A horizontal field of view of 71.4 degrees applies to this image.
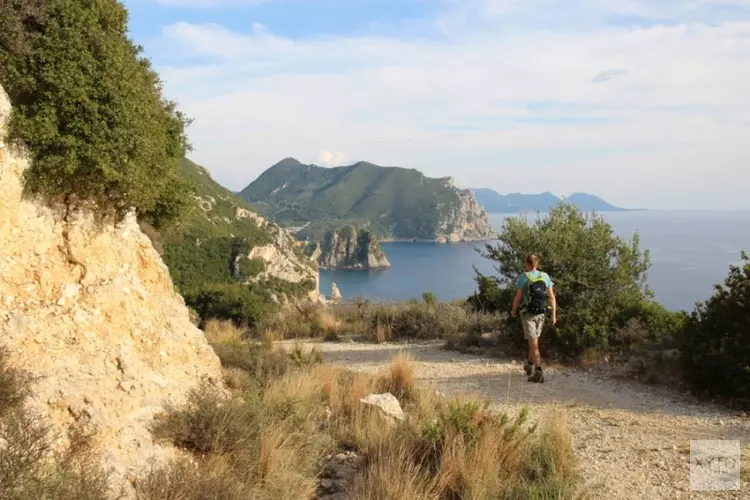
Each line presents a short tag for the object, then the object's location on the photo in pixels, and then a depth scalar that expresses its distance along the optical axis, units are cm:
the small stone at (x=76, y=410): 417
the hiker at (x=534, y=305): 872
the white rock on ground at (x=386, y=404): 597
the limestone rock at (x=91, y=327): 427
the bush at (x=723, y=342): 704
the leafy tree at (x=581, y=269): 1001
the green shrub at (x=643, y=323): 968
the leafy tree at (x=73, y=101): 518
